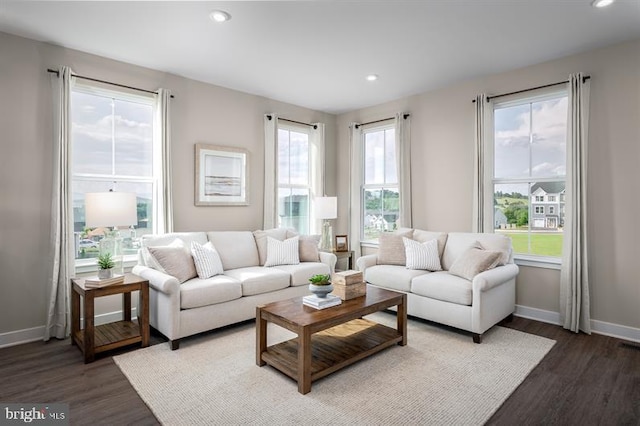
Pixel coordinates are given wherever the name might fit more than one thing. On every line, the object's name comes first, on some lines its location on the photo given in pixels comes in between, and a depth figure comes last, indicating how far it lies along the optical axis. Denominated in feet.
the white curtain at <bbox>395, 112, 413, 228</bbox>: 16.83
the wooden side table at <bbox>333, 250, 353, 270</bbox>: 16.87
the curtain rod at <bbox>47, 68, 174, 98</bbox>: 11.21
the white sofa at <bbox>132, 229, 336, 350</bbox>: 10.37
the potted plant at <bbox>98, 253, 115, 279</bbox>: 10.10
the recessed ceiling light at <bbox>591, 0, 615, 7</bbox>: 8.87
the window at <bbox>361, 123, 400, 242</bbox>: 18.19
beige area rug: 7.10
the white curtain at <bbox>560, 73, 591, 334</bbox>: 11.72
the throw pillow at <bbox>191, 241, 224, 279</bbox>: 11.85
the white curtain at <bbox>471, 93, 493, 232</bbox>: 14.17
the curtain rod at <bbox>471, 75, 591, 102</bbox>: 11.86
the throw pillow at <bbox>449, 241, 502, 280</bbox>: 11.41
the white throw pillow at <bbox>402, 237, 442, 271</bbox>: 13.26
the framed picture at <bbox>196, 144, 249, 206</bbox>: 14.79
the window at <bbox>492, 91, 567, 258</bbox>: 12.99
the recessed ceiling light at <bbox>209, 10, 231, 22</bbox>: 9.39
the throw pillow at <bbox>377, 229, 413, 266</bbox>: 14.16
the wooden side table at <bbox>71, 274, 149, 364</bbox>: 9.39
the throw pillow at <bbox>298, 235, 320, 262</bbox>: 15.14
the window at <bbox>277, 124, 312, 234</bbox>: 18.07
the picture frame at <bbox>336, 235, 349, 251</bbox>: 17.44
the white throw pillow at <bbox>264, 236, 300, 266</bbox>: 14.17
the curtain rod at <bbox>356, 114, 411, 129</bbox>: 16.90
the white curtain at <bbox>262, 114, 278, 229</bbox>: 16.81
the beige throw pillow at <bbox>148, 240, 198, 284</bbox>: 11.14
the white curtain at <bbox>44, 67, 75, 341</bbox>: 11.08
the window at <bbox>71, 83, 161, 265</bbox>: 12.09
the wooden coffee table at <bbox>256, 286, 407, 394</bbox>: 8.06
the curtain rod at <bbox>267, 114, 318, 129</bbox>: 16.95
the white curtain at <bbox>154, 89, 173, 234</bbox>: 13.38
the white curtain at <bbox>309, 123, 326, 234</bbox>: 19.12
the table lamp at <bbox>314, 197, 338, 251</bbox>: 17.31
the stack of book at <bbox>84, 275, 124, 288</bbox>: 9.80
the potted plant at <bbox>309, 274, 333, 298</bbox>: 9.54
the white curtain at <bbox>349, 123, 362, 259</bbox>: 19.08
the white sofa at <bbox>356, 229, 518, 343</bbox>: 10.80
